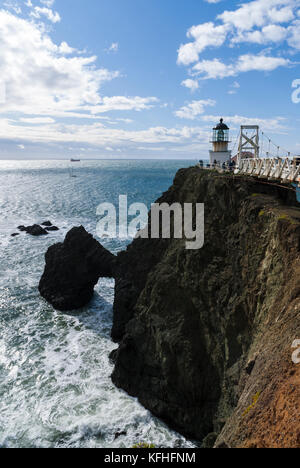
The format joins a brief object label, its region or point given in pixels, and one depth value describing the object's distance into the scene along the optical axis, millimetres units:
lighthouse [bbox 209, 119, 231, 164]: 35438
